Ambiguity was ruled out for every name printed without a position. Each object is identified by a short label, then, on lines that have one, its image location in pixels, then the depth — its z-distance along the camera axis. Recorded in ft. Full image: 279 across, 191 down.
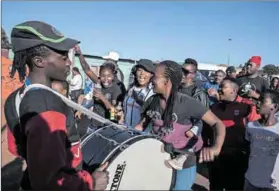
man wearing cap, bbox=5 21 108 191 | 4.03
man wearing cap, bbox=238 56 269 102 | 13.40
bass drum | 6.26
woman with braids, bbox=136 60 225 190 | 7.89
